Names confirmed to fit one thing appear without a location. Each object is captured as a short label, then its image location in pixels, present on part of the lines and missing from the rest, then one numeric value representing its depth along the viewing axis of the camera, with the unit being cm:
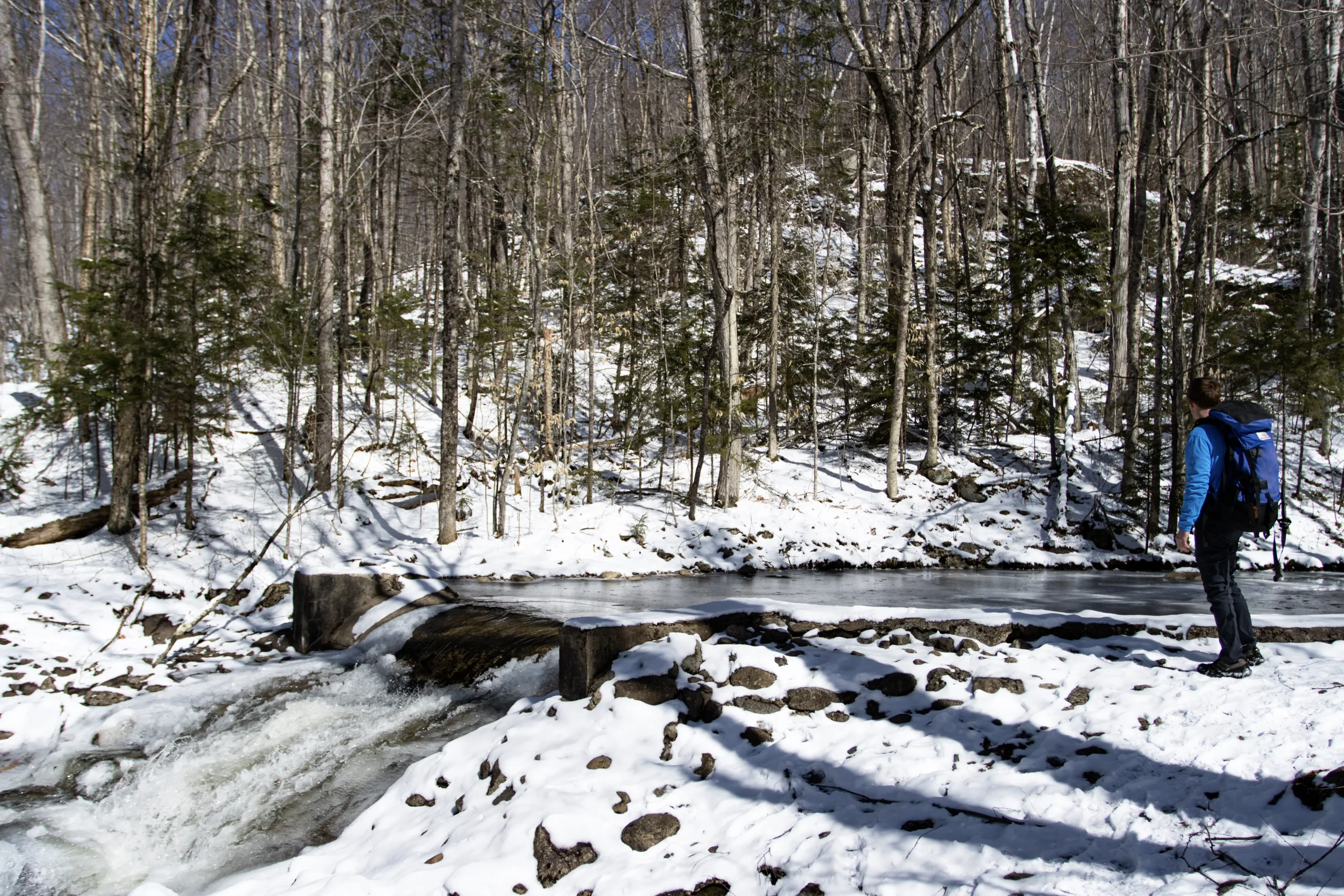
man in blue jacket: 464
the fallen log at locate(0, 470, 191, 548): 1145
